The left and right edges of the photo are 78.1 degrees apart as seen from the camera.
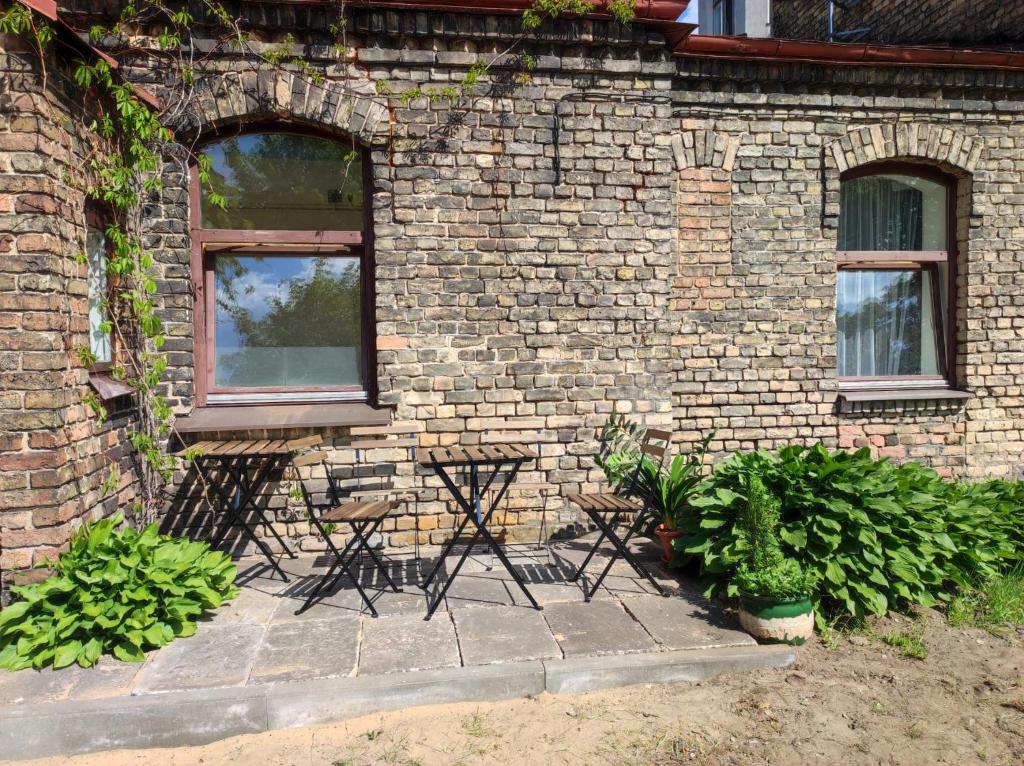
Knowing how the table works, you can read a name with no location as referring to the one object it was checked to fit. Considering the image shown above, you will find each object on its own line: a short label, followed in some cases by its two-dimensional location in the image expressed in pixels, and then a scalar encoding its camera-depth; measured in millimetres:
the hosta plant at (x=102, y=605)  3080
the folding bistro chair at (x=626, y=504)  3797
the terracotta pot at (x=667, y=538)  4297
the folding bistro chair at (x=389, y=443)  4574
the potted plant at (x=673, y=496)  4336
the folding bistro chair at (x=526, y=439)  4711
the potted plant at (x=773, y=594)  3332
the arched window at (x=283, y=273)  4609
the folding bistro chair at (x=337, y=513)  3554
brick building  3887
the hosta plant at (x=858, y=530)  3631
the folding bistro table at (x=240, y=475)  4074
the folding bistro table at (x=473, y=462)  3627
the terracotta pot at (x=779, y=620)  3336
